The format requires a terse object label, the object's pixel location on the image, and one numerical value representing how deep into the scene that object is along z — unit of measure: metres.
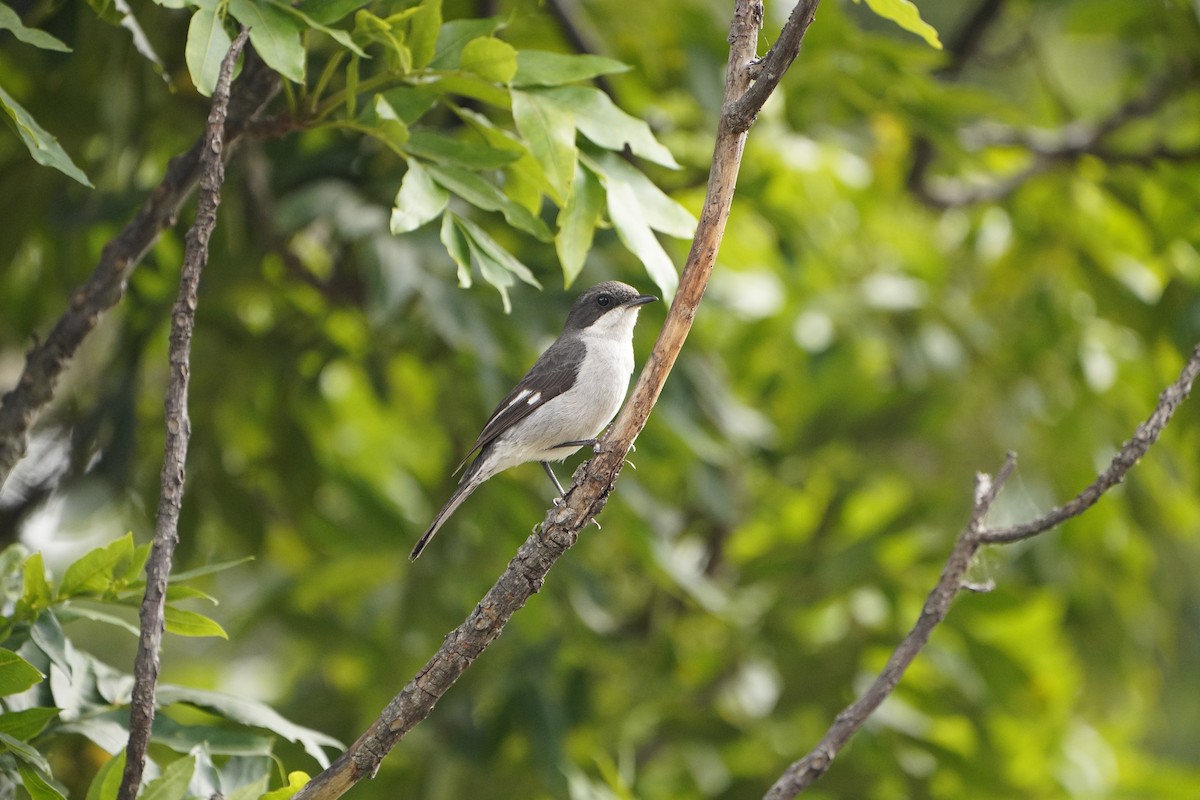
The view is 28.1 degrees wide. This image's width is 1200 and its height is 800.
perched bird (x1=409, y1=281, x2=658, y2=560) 8.58
